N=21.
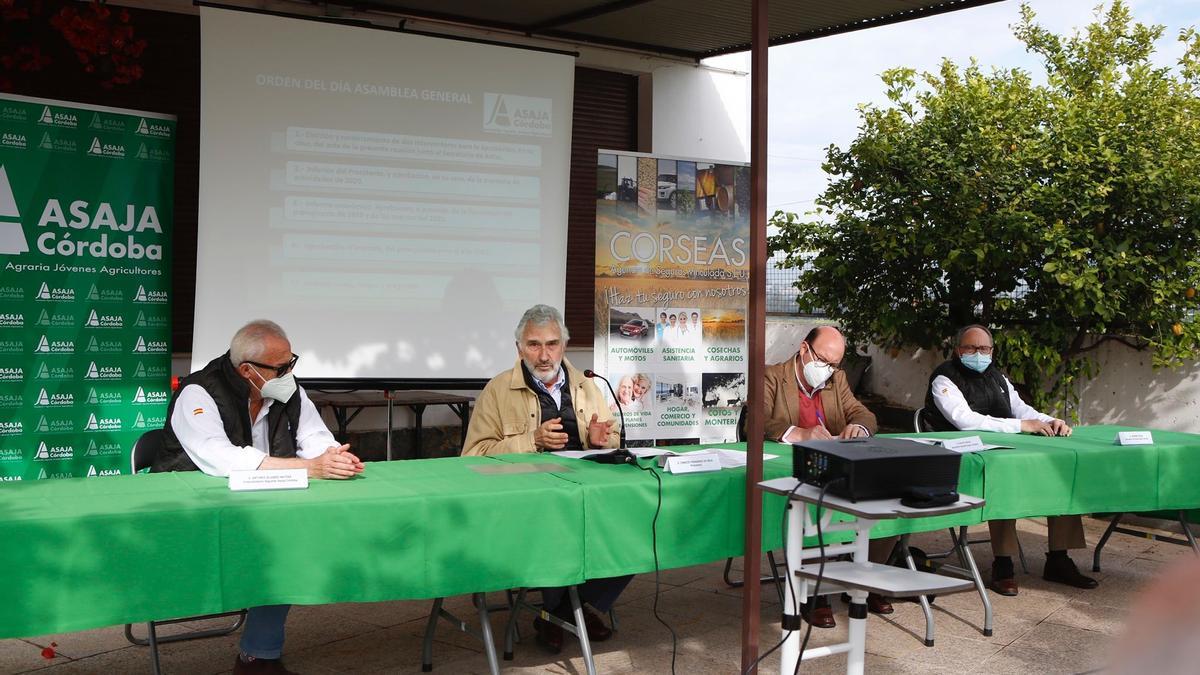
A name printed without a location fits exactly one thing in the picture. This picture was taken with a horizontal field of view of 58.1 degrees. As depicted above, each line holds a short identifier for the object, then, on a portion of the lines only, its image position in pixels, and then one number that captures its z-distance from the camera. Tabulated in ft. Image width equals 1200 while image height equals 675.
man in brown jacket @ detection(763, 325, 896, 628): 15.66
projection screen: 18.15
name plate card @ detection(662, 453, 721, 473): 11.50
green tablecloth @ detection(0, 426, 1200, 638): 8.66
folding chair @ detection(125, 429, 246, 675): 12.19
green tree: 20.79
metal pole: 11.03
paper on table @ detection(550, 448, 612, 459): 12.90
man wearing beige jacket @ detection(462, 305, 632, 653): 13.93
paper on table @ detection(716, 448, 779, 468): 12.14
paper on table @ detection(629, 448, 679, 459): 12.33
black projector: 9.25
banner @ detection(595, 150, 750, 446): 21.40
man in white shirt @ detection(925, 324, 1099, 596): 16.16
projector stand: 8.93
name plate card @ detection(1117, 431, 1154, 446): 15.10
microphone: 12.23
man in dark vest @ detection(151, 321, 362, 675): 10.96
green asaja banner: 18.17
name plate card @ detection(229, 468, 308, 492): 10.02
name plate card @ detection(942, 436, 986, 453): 13.83
